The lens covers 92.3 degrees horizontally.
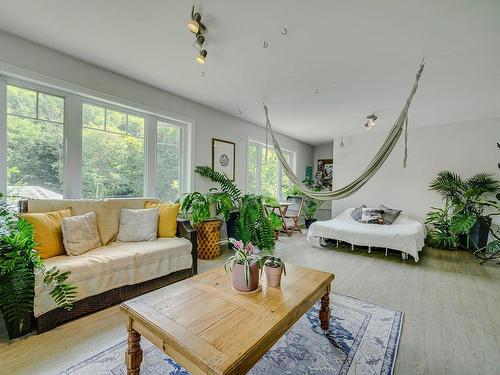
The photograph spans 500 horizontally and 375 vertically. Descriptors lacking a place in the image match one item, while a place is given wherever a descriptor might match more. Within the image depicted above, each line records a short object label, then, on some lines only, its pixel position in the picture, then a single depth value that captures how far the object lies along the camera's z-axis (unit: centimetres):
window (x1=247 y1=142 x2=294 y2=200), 520
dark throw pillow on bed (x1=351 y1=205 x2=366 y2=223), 477
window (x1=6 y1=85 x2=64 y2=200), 227
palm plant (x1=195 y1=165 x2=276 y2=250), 353
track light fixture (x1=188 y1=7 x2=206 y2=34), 177
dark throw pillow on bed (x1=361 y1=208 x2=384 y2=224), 449
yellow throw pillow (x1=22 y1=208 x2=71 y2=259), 196
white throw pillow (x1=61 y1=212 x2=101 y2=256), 209
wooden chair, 548
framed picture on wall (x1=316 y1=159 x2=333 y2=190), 674
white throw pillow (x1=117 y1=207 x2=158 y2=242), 257
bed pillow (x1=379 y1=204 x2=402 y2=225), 448
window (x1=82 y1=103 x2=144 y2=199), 277
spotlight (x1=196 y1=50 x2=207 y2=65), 211
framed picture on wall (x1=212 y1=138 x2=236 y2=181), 414
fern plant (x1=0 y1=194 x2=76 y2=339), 149
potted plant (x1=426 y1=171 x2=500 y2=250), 394
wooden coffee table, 98
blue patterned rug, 142
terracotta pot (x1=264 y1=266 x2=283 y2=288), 153
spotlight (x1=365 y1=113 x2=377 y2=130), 411
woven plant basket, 346
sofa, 180
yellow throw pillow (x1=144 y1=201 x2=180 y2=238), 274
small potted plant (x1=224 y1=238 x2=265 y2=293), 146
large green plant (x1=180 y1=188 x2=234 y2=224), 323
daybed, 345
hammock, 216
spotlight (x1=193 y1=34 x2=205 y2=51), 195
